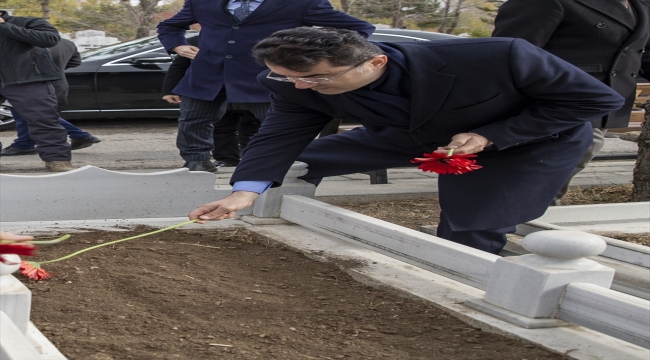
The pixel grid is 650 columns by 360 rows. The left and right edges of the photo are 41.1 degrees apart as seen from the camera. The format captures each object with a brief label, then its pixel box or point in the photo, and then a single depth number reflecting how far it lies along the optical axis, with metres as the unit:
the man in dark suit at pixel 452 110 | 2.91
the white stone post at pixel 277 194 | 4.19
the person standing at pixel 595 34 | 4.03
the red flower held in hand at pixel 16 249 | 1.85
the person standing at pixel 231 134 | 6.41
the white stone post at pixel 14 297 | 2.17
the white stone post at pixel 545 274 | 2.55
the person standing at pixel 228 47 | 5.16
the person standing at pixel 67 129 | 7.64
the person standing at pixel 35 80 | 6.33
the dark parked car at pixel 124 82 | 10.17
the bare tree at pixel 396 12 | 17.52
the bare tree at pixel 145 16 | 17.86
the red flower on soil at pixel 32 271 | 2.92
